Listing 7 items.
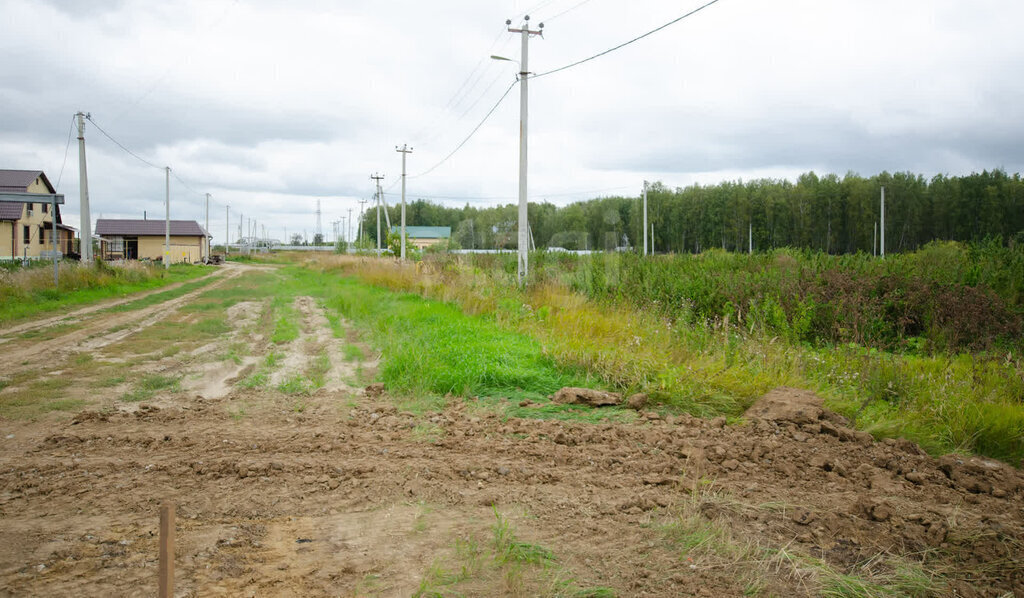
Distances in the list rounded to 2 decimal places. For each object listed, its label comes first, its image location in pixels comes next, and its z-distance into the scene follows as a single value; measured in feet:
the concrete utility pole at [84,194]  78.69
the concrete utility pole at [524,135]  50.49
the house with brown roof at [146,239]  202.49
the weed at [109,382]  23.88
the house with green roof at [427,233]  306.96
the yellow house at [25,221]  125.59
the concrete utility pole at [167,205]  128.77
